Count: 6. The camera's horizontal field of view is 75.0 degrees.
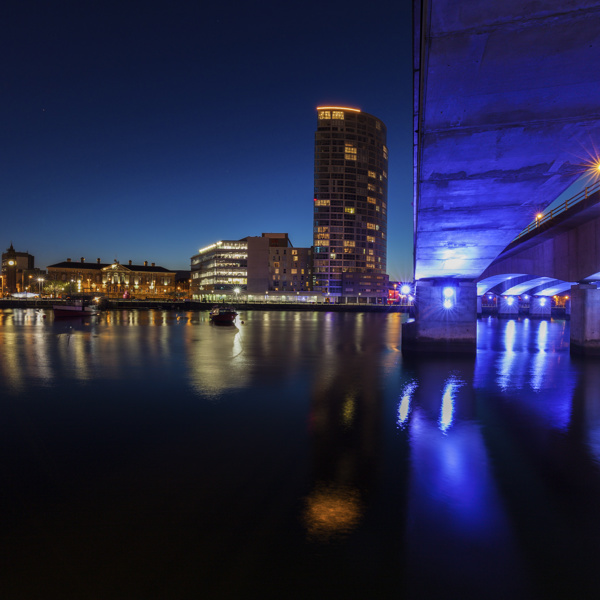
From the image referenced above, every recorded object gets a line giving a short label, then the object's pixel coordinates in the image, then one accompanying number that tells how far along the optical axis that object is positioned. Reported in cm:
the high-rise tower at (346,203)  16175
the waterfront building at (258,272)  15400
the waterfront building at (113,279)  18238
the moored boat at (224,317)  5734
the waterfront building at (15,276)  18389
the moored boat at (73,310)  7494
